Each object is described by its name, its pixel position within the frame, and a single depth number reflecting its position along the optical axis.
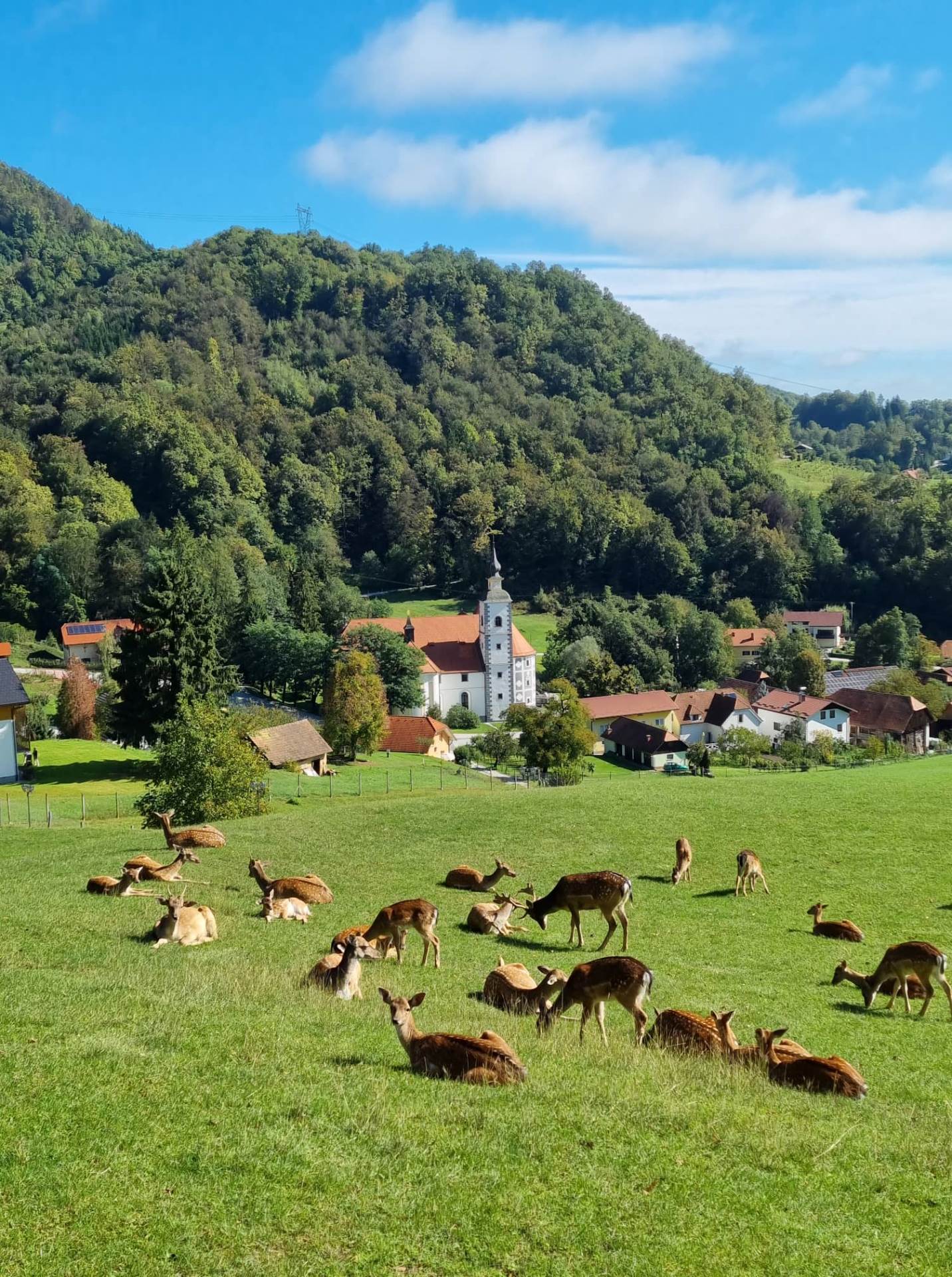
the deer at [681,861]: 20.91
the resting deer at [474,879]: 19.97
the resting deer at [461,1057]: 9.20
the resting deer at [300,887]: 17.53
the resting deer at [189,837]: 22.50
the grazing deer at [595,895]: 15.74
